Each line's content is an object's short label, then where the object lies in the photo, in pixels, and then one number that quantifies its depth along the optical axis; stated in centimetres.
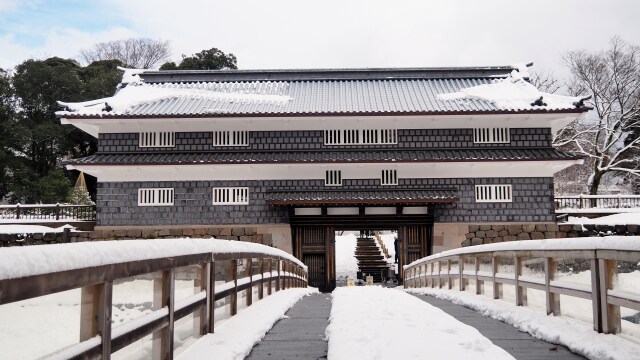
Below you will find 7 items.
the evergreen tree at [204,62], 4947
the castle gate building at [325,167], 2523
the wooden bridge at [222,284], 276
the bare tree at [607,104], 3966
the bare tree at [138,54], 6000
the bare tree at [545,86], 4402
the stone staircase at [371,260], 3431
